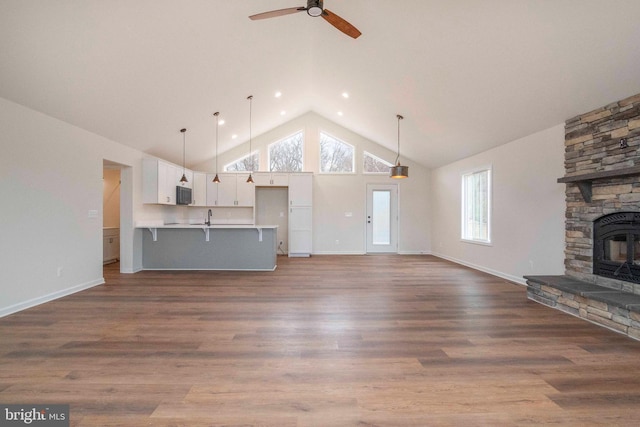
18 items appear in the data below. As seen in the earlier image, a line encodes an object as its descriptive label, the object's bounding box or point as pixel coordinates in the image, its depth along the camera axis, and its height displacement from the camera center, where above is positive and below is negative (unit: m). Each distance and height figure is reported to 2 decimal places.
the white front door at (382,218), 8.85 -0.09
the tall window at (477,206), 6.18 +0.19
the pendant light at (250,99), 6.07 +2.38
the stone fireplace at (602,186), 3.34 +0.35
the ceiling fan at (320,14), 2.62 +1.87
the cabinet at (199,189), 8.07 +0.70
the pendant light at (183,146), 6.31 +1.62
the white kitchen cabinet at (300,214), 8.37 +0.03
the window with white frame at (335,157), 8.88 +1.71
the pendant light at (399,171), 5.77 +0.84
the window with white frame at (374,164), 8.85 +1.50
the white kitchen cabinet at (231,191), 8.20 +0.66
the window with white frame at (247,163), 8.76 +1.52
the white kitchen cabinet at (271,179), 8.37 +1.01
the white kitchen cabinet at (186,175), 7.15 +0.98
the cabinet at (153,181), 6.18 +0.70
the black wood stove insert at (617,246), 3.32 -0.37
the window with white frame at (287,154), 8.82 +1.79
